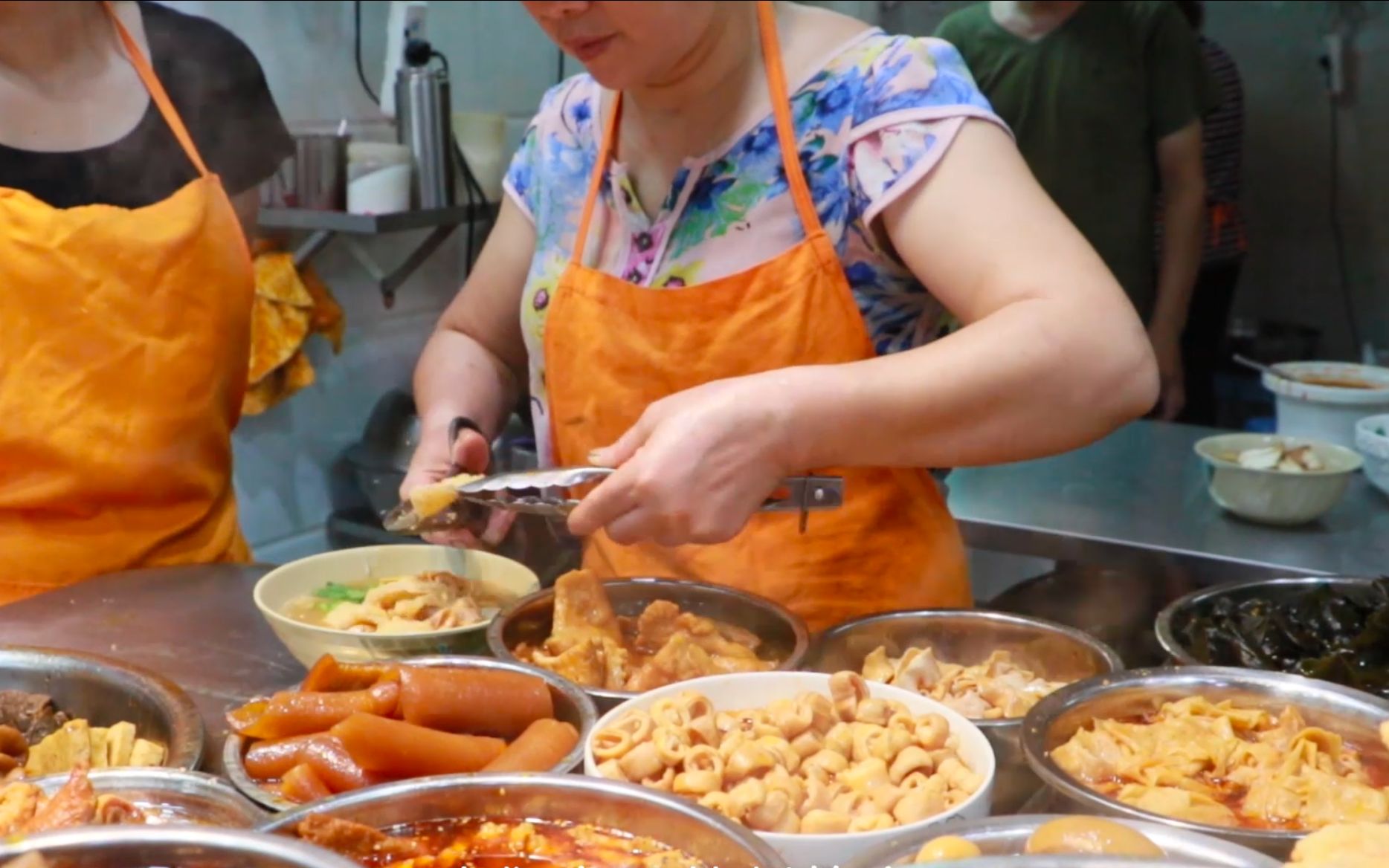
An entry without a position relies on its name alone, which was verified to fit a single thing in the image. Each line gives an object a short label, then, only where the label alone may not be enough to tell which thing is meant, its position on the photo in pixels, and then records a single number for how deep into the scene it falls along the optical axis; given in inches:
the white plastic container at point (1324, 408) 106.3
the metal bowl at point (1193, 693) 44.8
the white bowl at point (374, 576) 54.6
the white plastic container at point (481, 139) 143.3
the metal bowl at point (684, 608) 55.4
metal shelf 124.7
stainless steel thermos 134.6
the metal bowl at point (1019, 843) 34.1
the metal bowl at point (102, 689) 51.4
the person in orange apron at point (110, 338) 72.0
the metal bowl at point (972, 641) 53.5
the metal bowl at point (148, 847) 34.4
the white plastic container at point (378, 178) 128.0
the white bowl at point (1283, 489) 92.1
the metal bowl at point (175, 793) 41.9
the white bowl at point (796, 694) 36.5
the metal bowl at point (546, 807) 38.1
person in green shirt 136.7
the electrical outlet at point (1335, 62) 190.5
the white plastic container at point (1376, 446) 95.0
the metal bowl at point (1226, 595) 57.2
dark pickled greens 55.2
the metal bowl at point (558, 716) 41.9
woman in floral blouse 52.0
